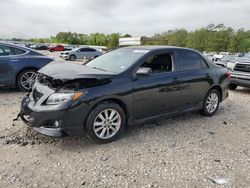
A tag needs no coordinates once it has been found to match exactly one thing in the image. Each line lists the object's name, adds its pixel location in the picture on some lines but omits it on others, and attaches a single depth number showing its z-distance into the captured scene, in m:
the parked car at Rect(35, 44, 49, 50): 43.64
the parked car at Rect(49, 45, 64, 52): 38.95
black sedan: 2.71
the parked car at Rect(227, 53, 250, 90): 6.28
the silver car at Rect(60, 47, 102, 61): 20.45
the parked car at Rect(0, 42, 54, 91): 5.16
